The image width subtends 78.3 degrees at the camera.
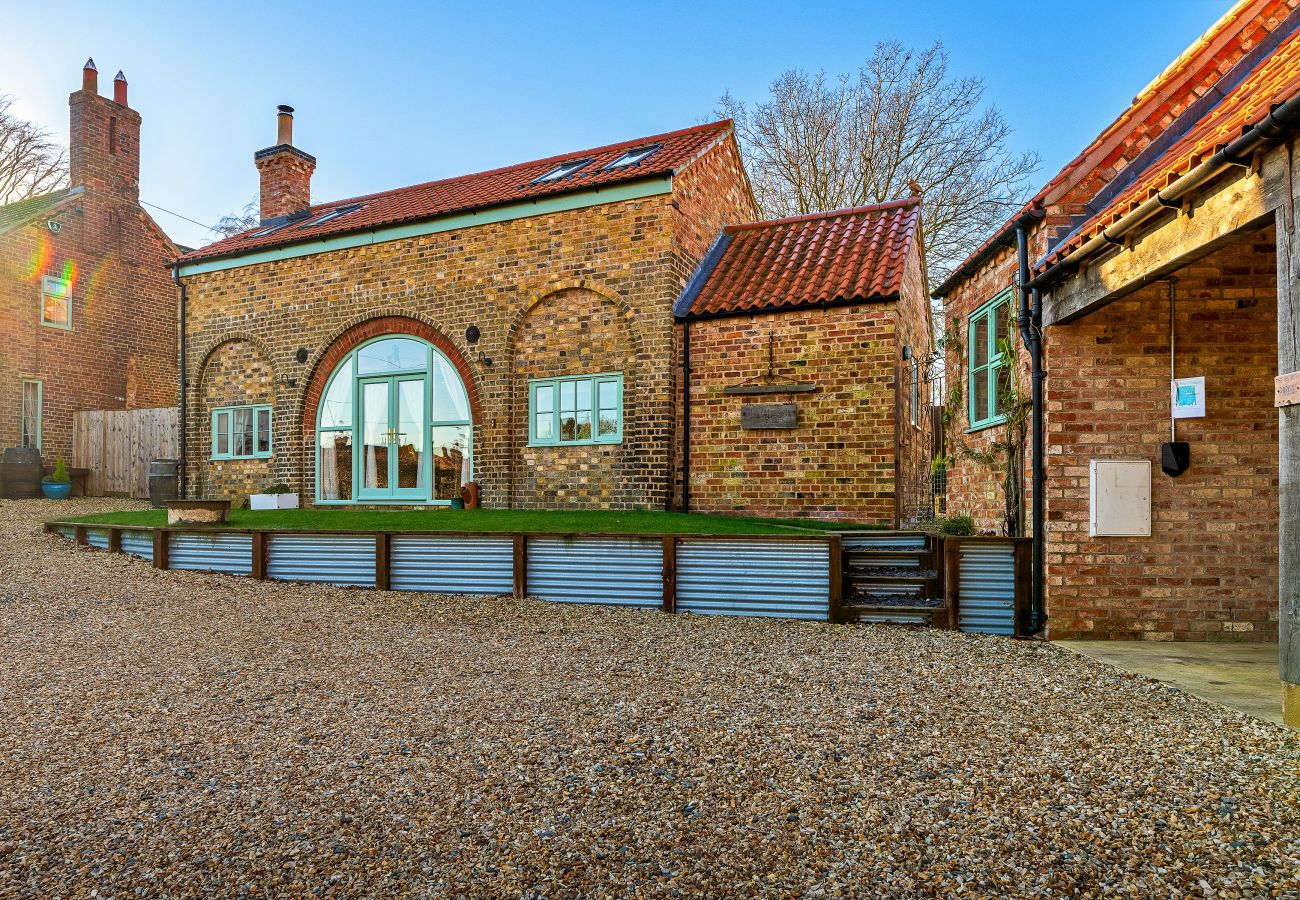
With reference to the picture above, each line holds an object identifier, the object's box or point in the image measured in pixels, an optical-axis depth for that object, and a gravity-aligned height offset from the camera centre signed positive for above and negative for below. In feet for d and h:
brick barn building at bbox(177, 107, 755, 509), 36.17 +6.61
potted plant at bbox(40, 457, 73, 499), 54.80 -1.30
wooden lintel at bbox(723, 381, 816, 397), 33.30 +3.17
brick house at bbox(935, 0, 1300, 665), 19.31 +1.43
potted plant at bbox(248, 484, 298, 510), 43.70 -1.92
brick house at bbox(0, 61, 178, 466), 56.95 +13.16
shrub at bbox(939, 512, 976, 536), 25.79 -2.01
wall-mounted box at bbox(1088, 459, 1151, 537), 19.75 -0.82
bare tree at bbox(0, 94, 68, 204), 79.05 +30.40
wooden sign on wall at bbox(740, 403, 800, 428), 33.40 +2.07
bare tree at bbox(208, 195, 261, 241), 97.20 +29.66
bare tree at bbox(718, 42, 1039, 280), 64.64 +24.55
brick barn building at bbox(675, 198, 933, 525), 32.35 +3.56
